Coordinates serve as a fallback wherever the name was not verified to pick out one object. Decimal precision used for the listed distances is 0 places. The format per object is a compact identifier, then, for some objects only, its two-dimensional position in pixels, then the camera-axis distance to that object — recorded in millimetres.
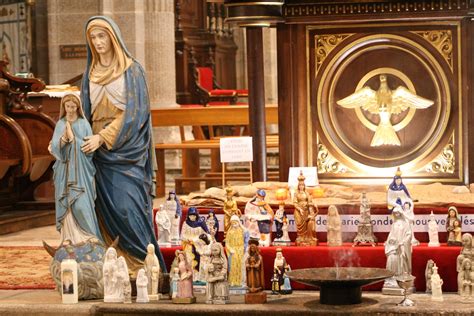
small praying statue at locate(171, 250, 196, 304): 10161
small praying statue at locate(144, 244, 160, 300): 10425
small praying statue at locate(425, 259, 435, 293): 10349
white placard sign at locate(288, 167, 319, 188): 11914
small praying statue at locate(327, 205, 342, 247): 10915
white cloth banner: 10990
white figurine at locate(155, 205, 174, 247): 11282
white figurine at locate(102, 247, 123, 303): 10264
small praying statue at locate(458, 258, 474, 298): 10180
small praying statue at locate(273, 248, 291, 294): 10557
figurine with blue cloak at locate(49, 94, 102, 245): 10510
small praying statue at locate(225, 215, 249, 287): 10462
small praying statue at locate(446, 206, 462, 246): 10717
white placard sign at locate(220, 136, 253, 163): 11999
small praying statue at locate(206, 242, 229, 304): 10104
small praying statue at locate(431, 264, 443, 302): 10067
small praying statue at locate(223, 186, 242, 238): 11075
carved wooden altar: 12150
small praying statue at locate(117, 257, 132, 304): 10274
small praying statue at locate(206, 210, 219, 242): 11103
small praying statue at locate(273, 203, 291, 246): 11066
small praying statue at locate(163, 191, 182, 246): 11320
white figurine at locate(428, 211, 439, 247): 10821
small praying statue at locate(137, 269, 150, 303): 10293
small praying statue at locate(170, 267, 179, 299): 10264
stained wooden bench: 19077
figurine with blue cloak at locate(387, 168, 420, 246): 10585
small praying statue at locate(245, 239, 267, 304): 10104
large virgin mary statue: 10651
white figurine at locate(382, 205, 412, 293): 10387
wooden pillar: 12668
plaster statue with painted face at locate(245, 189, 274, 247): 11018
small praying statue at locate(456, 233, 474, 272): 10227
